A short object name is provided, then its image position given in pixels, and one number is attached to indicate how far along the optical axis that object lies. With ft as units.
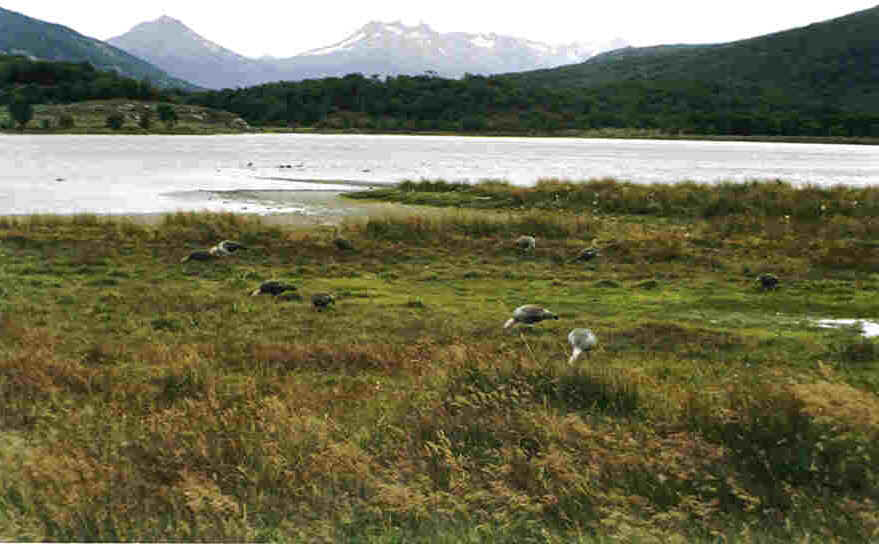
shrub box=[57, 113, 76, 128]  582.76
